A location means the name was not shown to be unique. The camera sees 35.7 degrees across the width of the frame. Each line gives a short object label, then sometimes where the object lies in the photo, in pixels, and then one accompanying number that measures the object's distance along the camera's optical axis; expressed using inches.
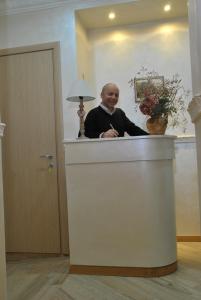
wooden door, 119.9
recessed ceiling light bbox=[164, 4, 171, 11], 122.3
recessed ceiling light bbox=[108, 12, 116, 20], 125.2
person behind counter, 104.3
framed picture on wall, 131.6
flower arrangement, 118.6
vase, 99.8
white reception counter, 91.6
